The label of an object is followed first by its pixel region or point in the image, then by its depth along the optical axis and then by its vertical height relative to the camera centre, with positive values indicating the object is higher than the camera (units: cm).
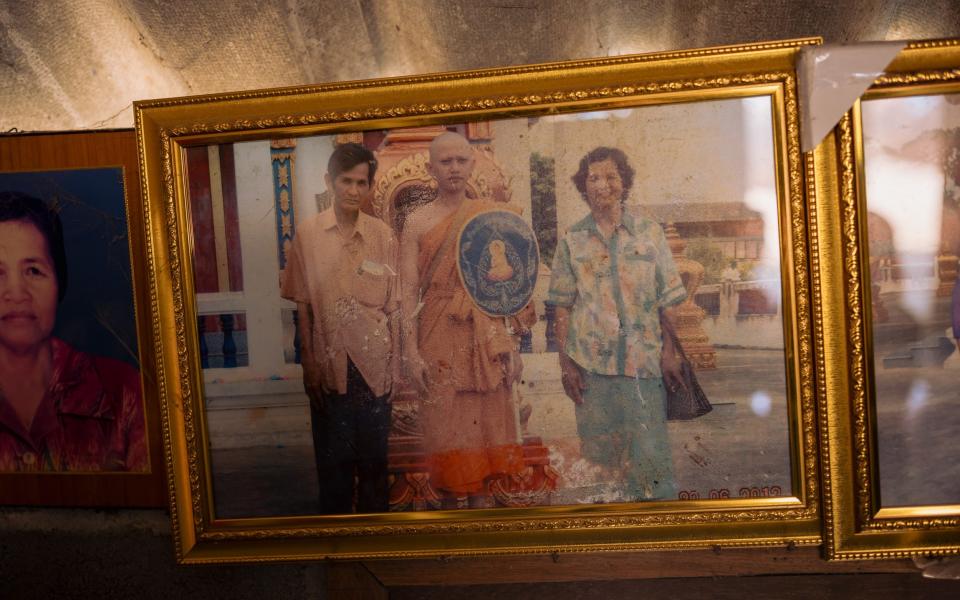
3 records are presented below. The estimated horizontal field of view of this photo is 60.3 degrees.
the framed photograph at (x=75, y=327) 54 -2
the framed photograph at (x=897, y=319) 50 -5
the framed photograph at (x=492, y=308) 50 -2
